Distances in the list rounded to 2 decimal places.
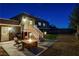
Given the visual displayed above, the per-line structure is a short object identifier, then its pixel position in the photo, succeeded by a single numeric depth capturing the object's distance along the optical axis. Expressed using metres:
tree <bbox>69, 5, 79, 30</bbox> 4.92
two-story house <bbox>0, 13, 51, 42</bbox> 4.92
